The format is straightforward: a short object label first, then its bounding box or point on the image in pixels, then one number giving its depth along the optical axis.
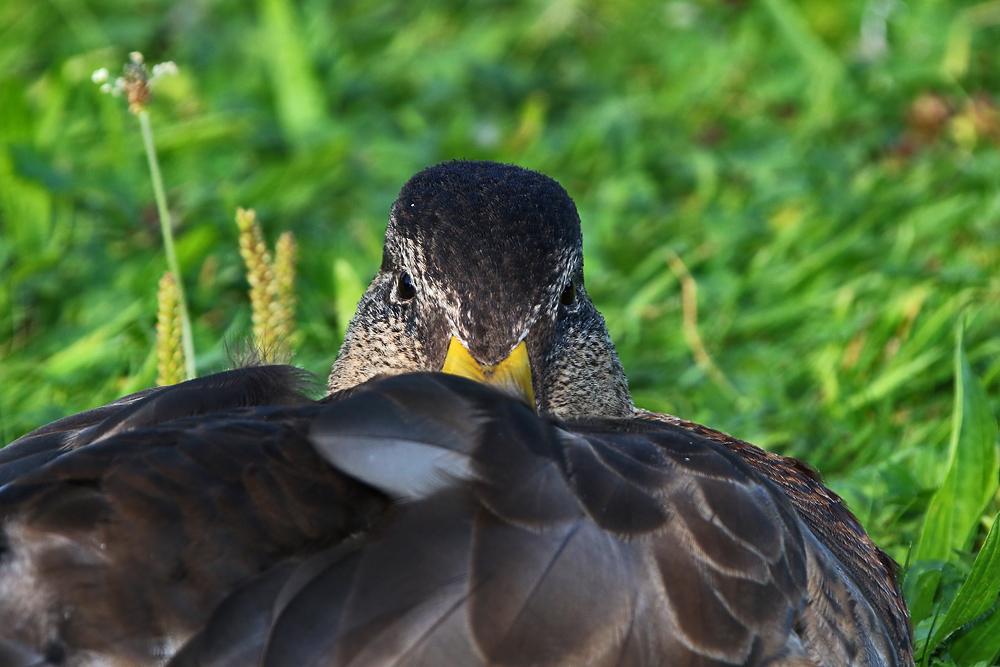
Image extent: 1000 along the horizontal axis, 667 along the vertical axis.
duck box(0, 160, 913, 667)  3.57
